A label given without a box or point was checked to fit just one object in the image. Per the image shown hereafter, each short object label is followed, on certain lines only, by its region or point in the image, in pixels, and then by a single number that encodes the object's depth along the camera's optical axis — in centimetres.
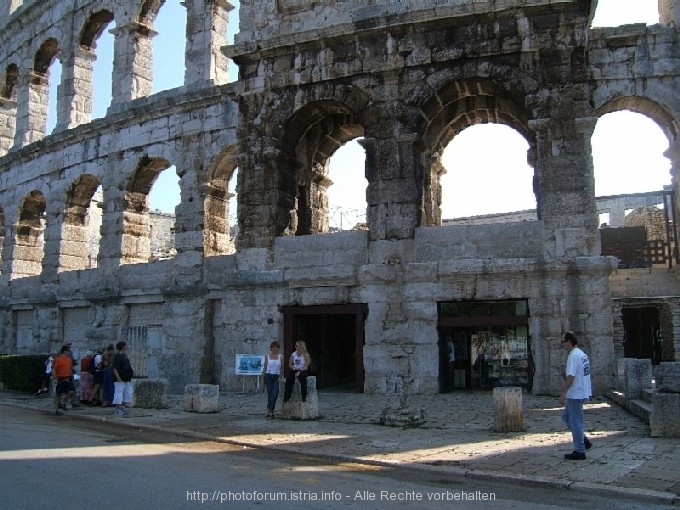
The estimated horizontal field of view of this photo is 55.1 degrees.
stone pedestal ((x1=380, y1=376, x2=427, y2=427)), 919
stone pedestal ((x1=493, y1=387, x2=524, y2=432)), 838
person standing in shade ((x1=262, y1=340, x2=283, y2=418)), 1036
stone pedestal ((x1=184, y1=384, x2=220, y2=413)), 1102
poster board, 1348
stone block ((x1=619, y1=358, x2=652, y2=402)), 988
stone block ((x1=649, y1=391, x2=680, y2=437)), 767
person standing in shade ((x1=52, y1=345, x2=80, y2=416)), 1197
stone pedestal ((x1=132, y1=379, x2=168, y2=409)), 1210
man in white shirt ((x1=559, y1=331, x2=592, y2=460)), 674
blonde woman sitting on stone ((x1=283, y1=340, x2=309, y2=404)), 1025
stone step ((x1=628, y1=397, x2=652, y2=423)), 876
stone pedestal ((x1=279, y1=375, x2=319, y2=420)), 1008
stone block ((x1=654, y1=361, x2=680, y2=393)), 769
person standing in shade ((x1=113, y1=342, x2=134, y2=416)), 1124
